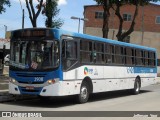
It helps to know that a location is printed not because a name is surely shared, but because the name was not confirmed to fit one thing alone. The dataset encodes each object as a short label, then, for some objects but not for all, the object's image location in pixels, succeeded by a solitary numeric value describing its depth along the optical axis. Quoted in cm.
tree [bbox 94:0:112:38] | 3039
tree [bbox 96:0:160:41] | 3254
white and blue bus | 1584
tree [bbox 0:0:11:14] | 2791
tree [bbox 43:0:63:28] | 2740
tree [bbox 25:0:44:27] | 2687
